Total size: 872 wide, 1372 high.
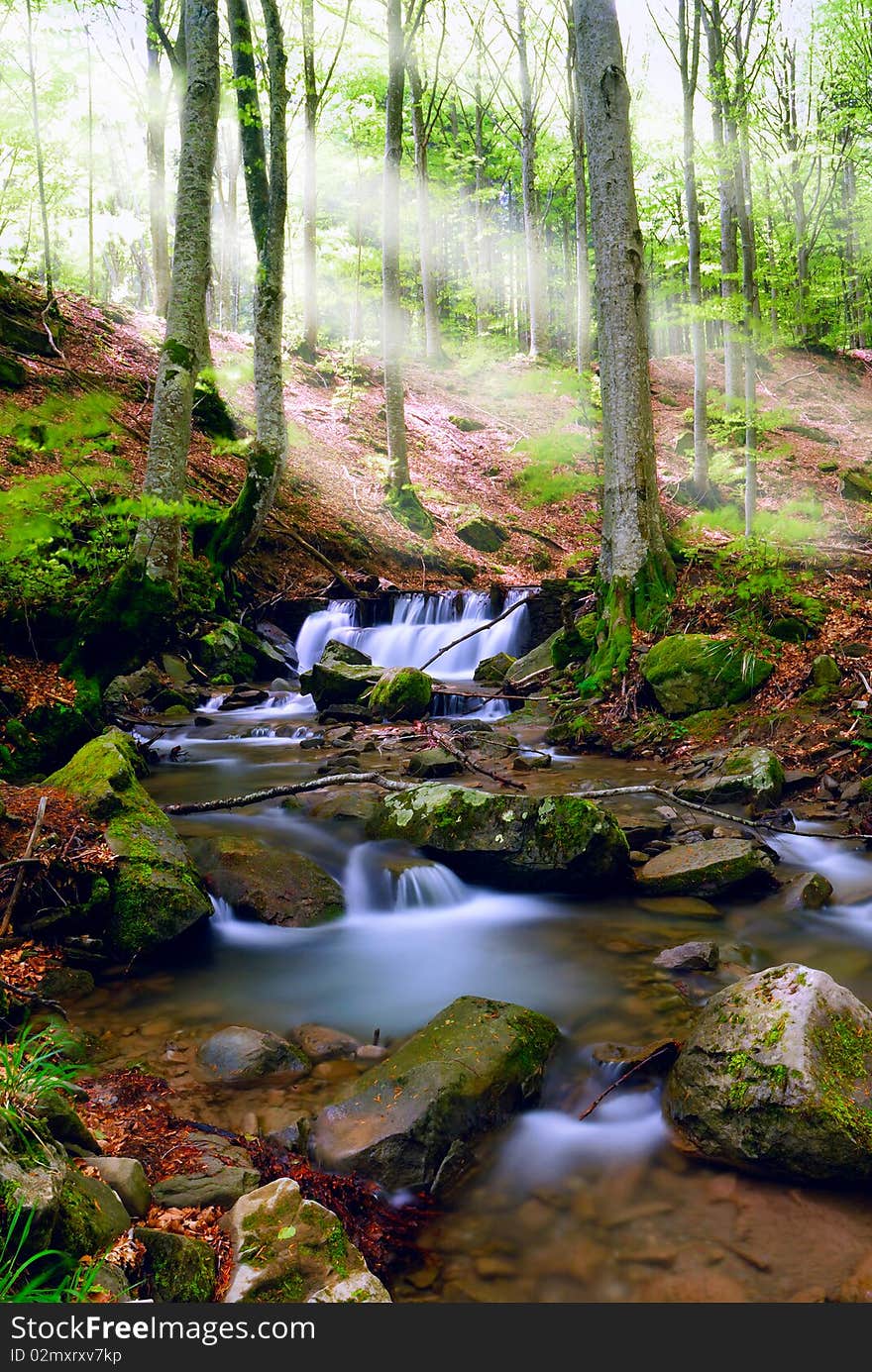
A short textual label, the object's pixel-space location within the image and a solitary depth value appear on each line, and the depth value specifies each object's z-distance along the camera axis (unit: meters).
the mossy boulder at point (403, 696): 10.00
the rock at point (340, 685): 10.55
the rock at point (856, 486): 19.94
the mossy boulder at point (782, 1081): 2.78
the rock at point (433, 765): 7.62
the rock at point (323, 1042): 3.85
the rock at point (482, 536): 17.95
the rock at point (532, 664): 10.95
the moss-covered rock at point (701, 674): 7.95
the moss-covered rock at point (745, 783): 6.43
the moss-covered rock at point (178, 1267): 2.03
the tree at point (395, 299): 16.09
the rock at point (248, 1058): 3.53
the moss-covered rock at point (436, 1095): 2.92
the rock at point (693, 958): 4.37
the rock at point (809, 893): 5.12
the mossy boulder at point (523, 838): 5.39
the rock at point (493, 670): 11.88
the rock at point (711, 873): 5.25
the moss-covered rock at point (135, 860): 4.45
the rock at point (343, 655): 11.69
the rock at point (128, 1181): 2.27
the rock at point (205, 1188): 2.39
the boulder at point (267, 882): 5.14
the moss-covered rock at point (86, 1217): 1.92
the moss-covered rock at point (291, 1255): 2.10
